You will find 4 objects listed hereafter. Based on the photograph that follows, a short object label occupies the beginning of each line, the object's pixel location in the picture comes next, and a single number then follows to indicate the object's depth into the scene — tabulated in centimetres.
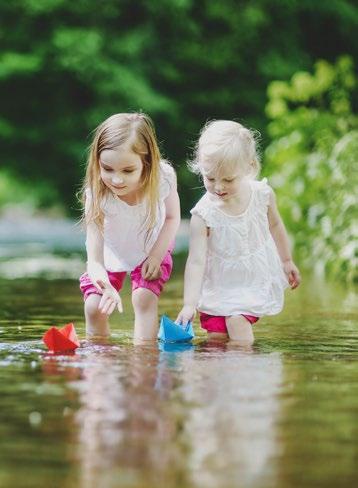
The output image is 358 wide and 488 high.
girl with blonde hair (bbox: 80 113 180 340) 495
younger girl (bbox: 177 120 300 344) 503
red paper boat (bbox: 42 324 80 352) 446
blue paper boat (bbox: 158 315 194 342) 478
